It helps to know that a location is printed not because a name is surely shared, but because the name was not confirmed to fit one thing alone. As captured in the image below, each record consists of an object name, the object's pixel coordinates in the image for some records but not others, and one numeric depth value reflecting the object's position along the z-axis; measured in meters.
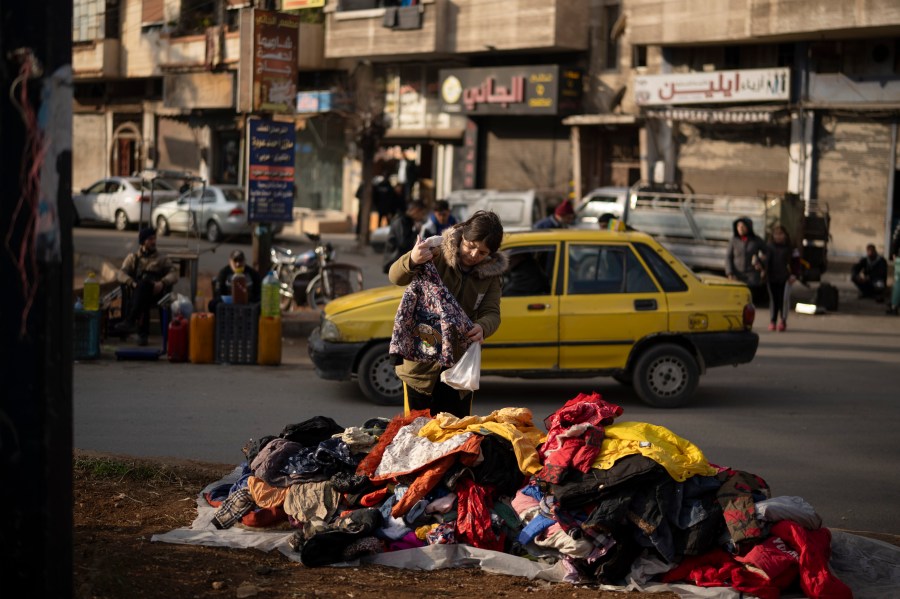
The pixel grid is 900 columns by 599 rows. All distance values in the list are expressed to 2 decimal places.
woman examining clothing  6.31
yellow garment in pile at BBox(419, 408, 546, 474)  6.00
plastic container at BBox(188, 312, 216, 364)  13.25
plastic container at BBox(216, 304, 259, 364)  13.34
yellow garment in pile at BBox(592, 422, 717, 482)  5.71
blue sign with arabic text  16.16
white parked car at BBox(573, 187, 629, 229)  25.26
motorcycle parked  17.42
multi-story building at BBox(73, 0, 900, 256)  27.56
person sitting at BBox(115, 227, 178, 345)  14.43
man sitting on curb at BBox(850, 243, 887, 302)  21.80
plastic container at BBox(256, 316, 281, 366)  13.25
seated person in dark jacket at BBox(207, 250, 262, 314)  14.49
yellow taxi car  10.93
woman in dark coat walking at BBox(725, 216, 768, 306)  17.78
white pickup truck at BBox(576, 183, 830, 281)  21.64
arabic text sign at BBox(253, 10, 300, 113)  15.97
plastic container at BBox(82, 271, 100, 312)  13.20
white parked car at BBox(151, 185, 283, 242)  30.67
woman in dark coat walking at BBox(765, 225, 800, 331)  17.38
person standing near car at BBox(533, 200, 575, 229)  15.03
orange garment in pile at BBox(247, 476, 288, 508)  6.18
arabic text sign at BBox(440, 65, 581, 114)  33.12
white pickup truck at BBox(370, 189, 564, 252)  25.91
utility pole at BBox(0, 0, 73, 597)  3.53
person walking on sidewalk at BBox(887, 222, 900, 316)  20.09
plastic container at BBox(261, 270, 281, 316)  13.41
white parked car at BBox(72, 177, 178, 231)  33.75
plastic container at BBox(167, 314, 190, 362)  13.31
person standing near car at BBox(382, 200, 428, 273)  15.15
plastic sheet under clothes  5.57
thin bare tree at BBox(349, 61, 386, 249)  30.47
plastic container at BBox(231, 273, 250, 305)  13.86
